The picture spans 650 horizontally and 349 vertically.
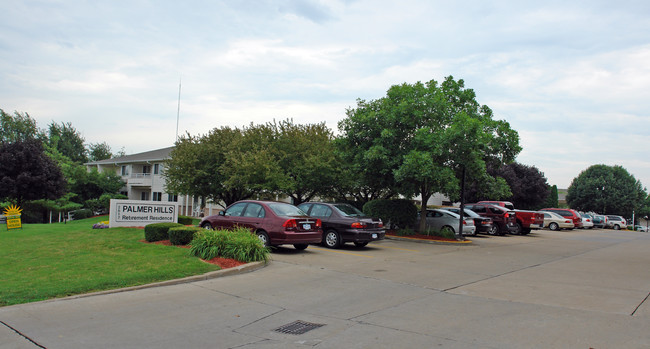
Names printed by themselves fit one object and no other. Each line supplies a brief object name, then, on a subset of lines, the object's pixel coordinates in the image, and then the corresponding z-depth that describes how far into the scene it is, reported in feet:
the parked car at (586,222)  121.19
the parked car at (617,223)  142.51
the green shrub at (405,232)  64.23
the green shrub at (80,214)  121.52
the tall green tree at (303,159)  77.82
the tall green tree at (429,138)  55.67
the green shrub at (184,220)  73.05
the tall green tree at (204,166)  87.76
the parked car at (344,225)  46.65
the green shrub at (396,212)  67.82
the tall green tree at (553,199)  189.59
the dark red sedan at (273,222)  40.93
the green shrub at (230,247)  34.94
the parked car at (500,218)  79.71
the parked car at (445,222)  68.69
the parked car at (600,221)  139.64
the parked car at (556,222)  108.27
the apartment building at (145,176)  133.39
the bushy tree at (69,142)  225.15
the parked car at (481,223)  73.92
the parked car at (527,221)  84.69
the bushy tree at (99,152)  249.34
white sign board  57.31
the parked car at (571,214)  111.34
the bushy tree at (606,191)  187.42
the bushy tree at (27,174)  103.35
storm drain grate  18.65
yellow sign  66.28
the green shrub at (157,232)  44.06
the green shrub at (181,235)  41.24
